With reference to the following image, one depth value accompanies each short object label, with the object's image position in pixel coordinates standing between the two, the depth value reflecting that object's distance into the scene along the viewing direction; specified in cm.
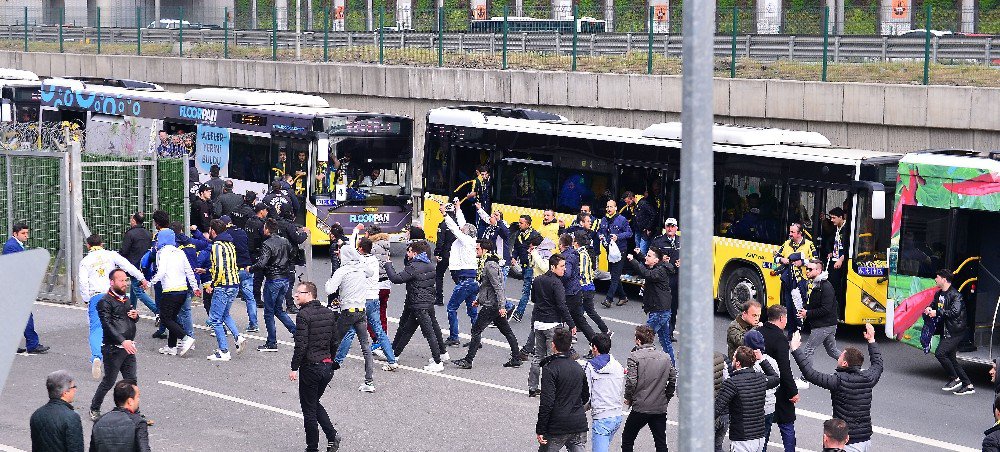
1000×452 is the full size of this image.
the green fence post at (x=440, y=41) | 3425
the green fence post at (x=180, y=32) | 4299
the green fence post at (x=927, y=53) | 2469
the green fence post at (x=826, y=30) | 2667
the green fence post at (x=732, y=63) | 2772
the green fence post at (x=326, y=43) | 3744
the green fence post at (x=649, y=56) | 2974
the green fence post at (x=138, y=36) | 4445
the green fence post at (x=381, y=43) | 3584
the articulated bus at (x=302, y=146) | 2438
